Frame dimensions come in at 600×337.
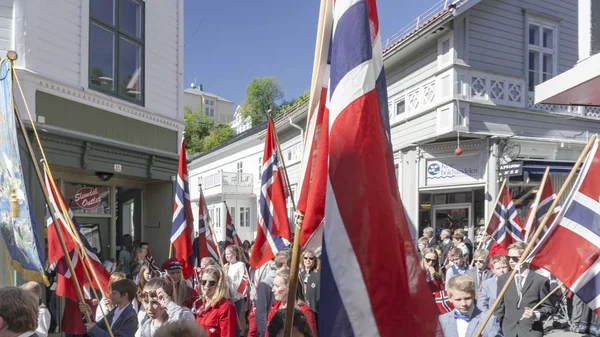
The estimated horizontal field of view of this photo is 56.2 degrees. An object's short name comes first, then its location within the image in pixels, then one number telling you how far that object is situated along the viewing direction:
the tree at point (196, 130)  63.72
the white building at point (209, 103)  94.32
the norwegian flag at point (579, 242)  4.95
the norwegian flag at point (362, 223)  2.83
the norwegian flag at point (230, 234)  13.90
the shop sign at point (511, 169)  15.56
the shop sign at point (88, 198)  11.64
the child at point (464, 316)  4.60
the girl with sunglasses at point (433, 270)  7.43
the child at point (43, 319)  5.85
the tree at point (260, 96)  60.75
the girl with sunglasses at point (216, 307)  5.46
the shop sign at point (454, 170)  16.80
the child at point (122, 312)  5.24
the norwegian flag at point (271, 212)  7.82
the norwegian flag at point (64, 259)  6.40
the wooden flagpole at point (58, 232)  4.72
